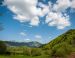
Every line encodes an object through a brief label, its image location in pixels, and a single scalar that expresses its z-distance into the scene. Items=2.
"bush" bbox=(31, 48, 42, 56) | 54.49
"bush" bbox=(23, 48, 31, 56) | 54.74
